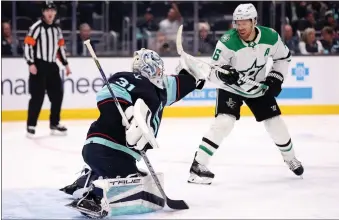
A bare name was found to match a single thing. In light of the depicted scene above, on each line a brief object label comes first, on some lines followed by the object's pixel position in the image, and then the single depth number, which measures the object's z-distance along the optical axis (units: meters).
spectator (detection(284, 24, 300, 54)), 16.59
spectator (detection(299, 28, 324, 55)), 16.39
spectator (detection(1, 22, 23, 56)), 15.49
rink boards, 15.05
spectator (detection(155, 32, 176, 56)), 16.23
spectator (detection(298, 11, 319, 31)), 17.16
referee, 13.46
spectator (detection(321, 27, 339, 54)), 16.41
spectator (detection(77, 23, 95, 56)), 16.22
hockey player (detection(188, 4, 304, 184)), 8.75
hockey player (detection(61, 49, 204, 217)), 6.93
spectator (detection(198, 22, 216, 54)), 16.28
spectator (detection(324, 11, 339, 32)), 16.98
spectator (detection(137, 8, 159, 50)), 16.41
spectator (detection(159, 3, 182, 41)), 16.67
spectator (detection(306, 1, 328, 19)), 17.19
